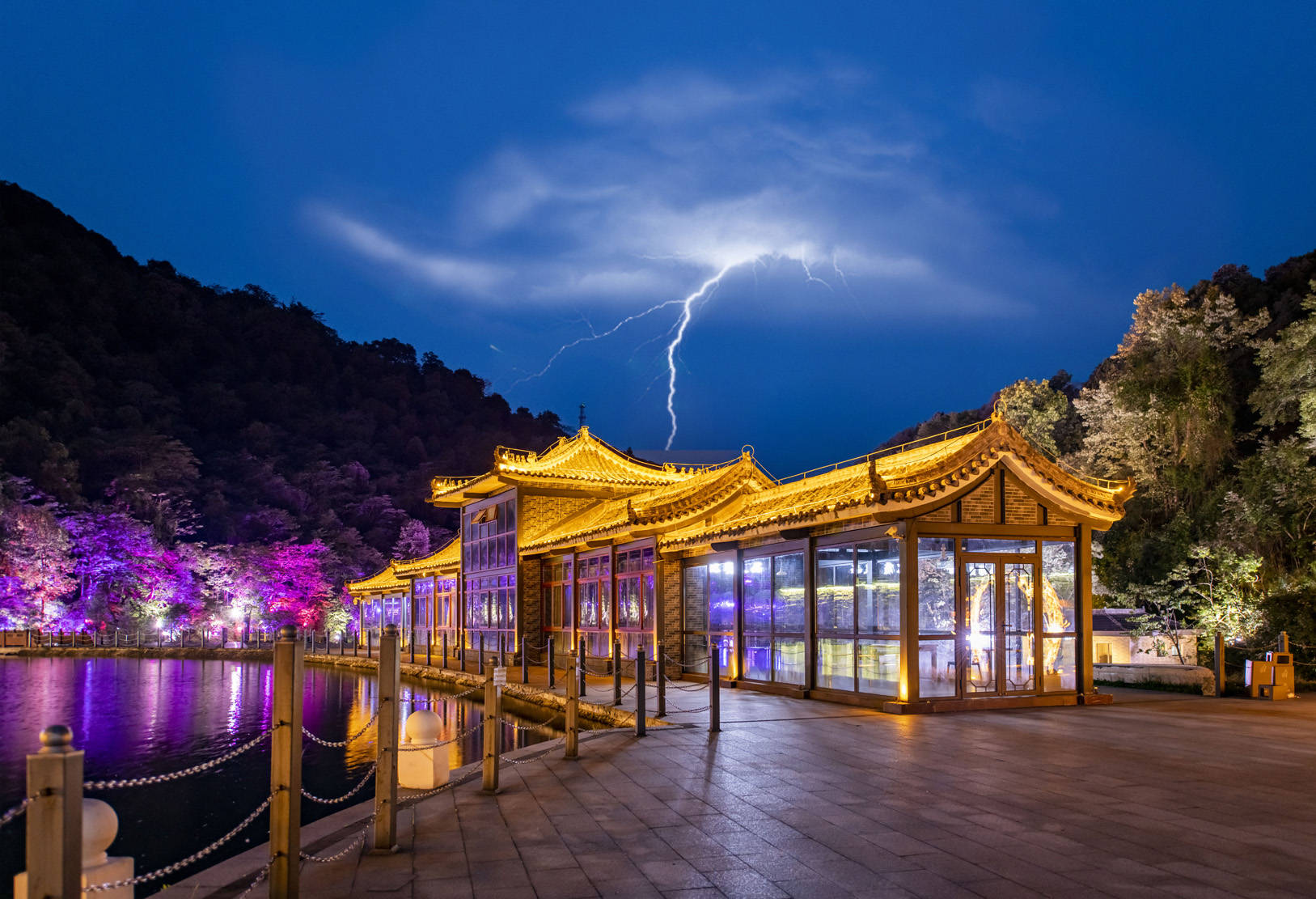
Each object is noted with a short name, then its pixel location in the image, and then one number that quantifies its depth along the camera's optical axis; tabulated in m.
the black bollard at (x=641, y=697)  11.56
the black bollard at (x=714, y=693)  11.56
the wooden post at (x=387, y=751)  6.17
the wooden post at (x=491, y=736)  8.09
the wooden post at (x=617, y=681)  14.75
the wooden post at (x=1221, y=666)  16.02
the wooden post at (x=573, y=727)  9.91
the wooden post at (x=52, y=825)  3.32
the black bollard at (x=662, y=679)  12.95
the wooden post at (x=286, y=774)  4.97
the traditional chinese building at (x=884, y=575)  13.80
